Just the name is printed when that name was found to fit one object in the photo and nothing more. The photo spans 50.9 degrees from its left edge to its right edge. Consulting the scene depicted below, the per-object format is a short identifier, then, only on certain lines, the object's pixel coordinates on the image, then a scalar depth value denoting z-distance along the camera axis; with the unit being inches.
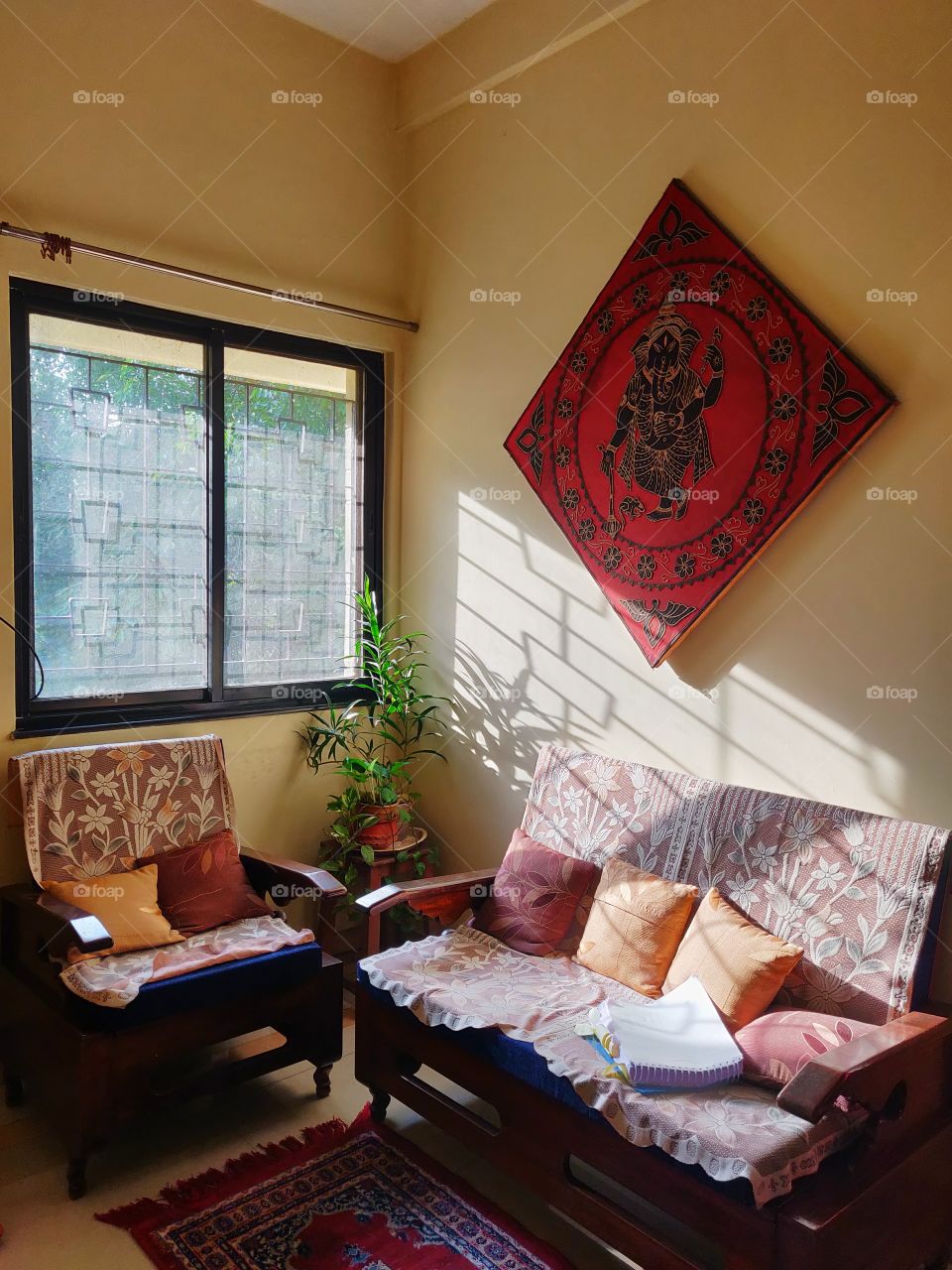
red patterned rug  89.9
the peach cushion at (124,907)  112.7
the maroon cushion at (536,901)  114.7
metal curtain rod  118.4
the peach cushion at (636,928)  104.3
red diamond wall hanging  106.8
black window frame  124.5
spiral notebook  83.5
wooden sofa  75.7
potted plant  144.9
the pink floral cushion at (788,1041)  84.6
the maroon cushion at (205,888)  120.0
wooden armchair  99.7
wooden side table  143.6
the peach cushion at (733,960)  92.7
